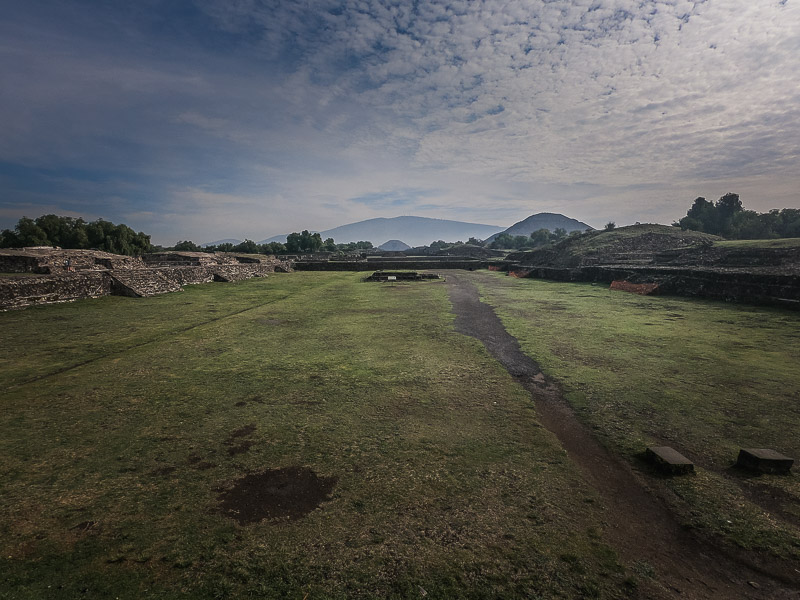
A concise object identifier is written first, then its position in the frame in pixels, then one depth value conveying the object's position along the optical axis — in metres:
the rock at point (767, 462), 3.50
